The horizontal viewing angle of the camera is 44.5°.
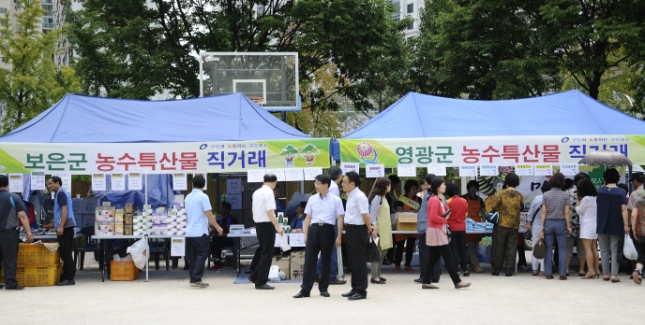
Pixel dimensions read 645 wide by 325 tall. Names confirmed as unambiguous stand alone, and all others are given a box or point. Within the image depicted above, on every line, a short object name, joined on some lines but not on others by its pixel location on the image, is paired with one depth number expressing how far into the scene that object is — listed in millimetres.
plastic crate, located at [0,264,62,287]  12469
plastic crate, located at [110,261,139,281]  13367
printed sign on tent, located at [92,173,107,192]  13039
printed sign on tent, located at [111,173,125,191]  13180
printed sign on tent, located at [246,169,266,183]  13204
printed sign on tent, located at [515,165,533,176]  13859
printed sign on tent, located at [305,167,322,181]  13289
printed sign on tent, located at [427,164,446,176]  13477
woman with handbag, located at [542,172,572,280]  12844
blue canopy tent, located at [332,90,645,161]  14234
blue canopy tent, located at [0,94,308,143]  13570
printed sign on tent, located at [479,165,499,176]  13648
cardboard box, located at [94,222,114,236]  13180
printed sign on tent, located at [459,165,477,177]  13617
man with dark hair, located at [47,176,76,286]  12445
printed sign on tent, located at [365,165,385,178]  13367
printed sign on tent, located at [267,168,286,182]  13320
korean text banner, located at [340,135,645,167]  13539
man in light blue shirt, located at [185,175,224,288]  11992
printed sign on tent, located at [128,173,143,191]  13148
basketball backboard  19359
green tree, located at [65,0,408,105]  24719
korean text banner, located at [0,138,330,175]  12906
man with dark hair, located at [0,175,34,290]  11711
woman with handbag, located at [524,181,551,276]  13234
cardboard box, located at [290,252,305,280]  13125
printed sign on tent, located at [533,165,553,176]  13914
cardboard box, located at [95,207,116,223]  13219
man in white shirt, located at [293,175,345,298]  10328
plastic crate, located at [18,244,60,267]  12445
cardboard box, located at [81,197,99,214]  15945
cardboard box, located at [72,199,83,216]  15914
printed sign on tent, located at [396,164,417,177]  13447
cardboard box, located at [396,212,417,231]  13914
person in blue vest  15359
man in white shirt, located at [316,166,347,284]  11492
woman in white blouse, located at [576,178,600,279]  12883
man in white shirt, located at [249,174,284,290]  11319
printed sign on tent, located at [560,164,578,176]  14062
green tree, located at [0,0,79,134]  29016
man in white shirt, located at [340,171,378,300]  10180
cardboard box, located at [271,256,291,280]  13148
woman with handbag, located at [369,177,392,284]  12328
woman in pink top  11156
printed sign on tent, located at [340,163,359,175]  13562
